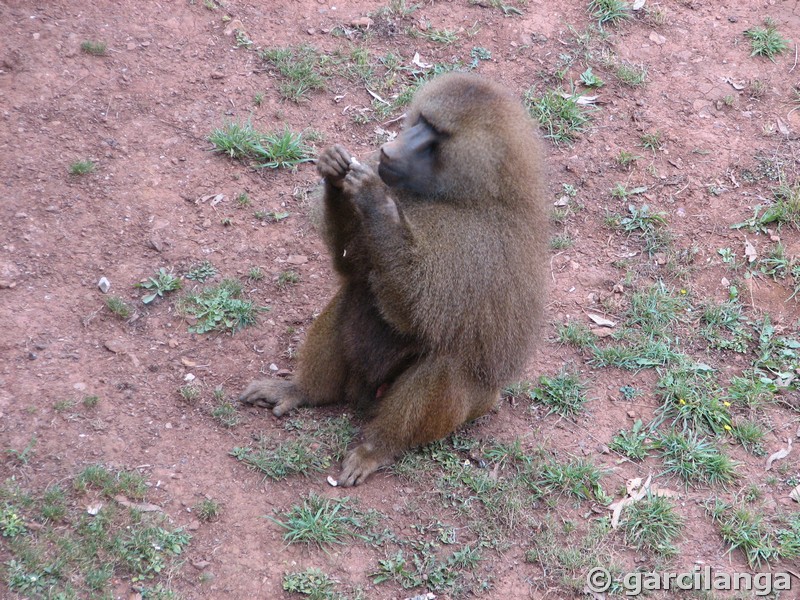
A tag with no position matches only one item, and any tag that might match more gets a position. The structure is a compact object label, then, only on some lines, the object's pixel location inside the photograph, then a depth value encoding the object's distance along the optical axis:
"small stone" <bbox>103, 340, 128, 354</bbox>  10.47
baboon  8.87
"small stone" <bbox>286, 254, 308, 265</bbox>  12.53
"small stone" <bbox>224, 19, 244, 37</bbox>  14.98
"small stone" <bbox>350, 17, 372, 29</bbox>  15.73
